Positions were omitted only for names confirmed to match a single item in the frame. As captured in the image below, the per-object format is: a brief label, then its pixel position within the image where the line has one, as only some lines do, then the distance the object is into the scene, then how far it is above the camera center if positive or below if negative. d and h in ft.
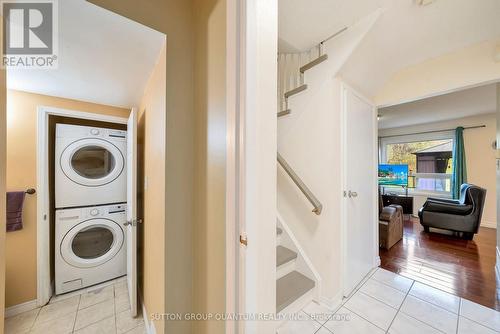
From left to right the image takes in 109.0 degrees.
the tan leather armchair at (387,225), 8.84 -2.98
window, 15.08 +0.80
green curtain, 13.51 +0.22
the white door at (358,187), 5.57 -0.75
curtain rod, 12.87 +2.90
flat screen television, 16.39 -0.82
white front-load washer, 5.83 -2.80
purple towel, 4.98 -1.19
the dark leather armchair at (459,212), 9.53 -2.64
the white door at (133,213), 4.91 -1.28
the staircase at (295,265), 4.89 -3.06
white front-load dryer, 5.86 +0.05
